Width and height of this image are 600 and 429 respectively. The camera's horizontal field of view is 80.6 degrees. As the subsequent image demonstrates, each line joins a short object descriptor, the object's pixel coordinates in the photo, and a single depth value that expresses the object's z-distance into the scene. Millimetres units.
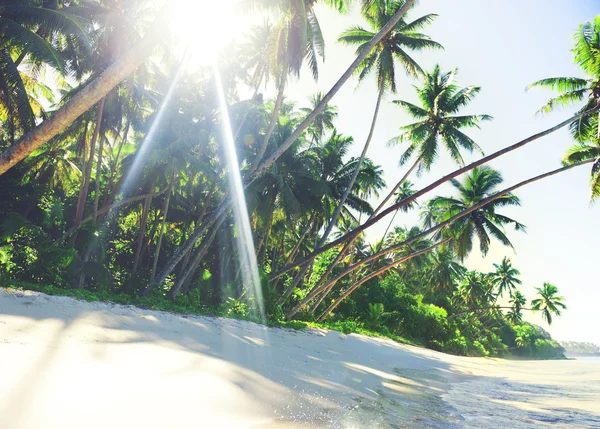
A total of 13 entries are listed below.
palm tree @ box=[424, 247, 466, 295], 32406
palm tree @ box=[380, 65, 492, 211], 17312
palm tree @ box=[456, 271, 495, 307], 39562
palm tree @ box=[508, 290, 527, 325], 47781
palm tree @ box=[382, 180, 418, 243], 28609
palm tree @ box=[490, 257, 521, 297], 43344
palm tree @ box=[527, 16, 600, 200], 13008
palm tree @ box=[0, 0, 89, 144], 9641
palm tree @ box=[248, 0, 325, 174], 10719
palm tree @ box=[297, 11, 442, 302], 15938
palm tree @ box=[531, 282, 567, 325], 45784
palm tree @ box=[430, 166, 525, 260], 19500
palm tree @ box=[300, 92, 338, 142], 23469
